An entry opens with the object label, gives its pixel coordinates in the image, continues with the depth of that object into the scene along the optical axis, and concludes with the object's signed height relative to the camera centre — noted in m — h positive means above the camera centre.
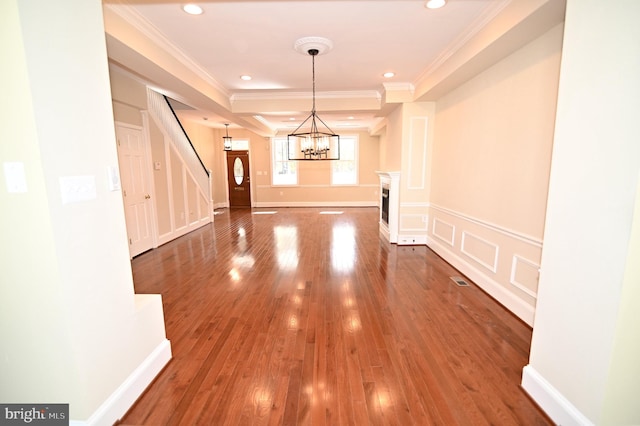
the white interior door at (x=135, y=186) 4.33 -0.22
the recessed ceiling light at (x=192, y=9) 2.42 +1.41
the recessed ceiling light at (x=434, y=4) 2.38 +1.41
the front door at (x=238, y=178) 10.11 -0.22
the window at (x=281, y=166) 9.99 +0.20
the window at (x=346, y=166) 10.05 +0.18
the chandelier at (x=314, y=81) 3.10 +1.38
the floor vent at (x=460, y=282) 3.44 -1.38
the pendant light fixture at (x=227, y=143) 8.84 +0.90
